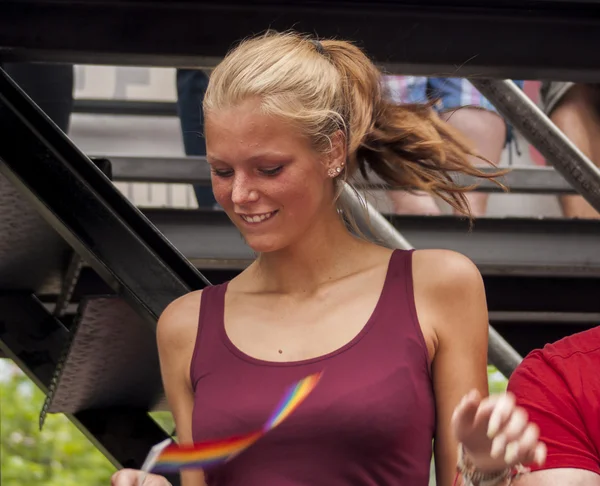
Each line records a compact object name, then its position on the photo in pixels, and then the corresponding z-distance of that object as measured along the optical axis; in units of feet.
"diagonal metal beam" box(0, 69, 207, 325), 14.45
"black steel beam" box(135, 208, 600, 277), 21.01
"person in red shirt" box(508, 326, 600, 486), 11.09
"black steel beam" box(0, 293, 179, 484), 17.17
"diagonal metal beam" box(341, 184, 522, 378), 16.12
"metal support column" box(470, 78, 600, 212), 17.15
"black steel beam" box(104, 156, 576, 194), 23.22
